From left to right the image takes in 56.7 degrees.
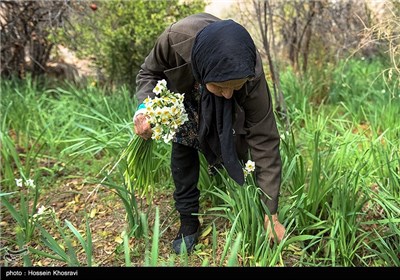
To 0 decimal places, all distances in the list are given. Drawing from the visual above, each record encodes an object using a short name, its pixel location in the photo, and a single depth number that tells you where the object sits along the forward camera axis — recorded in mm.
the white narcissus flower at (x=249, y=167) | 1543
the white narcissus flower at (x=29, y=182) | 1917
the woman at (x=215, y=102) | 1274
